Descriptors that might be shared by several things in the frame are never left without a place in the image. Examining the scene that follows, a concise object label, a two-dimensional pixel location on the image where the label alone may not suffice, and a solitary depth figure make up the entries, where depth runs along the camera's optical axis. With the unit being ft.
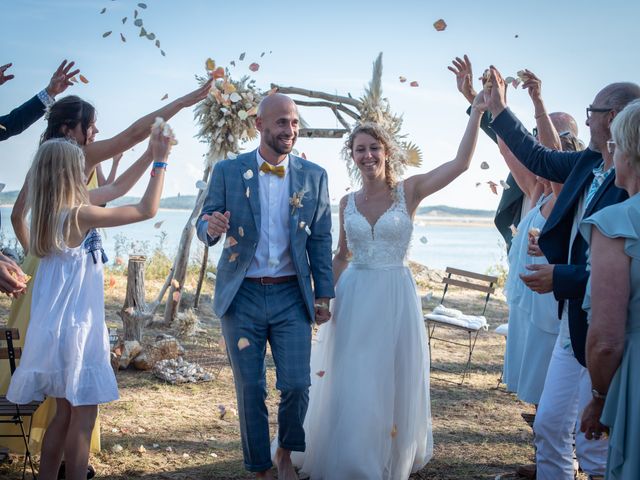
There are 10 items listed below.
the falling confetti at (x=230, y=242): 14.24
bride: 14.62
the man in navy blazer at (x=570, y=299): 10.64
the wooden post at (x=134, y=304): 26.37
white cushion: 25.03
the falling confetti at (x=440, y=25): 15.56
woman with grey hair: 7.95
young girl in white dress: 11.87
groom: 14.06
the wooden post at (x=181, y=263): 31.58
